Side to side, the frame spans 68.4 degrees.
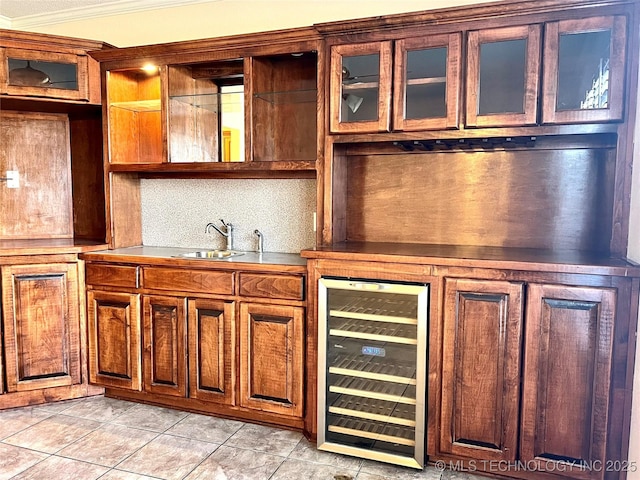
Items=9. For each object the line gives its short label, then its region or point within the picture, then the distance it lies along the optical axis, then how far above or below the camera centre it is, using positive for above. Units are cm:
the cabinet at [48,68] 300 +88
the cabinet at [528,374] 202 -75
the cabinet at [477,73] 213 +65
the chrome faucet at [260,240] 316 -24
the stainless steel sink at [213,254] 318 -34
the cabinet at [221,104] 284 +65
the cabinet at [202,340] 259 -80
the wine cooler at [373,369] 229 -83
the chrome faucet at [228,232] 325 -20
